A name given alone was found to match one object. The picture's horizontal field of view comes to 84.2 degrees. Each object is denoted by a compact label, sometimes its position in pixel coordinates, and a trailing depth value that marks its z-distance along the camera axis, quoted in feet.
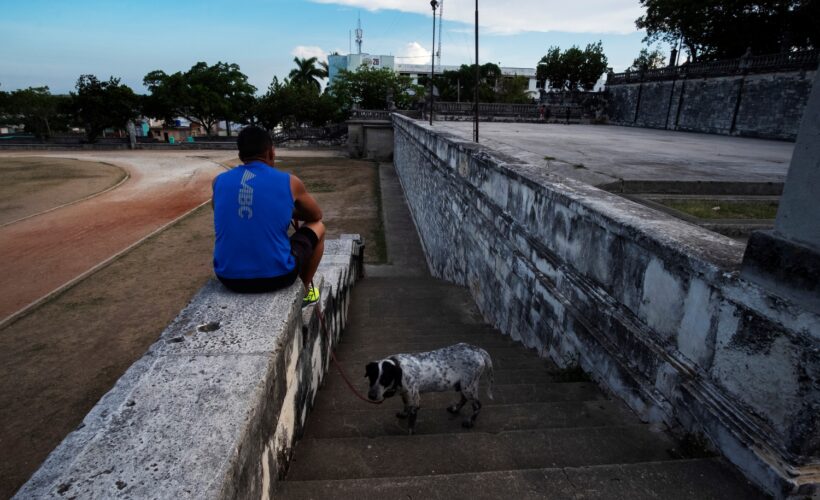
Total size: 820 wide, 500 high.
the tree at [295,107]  139.74
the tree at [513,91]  167.53
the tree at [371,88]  133.80
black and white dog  8.79
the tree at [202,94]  143.23
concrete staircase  6.16
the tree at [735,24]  85.92
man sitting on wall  8.52
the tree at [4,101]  147.54
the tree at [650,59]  170.10
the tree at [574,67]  146.82
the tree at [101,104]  121.70
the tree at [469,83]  176.27
